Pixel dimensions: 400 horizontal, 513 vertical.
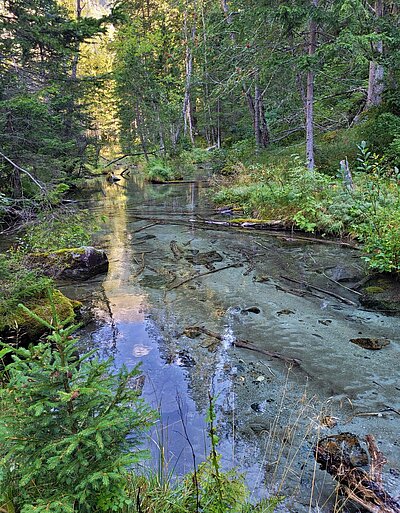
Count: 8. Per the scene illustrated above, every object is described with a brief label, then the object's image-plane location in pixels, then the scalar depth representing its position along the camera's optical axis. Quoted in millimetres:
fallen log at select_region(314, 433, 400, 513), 2545
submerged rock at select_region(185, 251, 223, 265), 8797
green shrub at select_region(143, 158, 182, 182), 24891
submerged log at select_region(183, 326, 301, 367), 4653
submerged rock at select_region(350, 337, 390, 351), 4834
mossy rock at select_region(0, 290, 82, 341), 4859
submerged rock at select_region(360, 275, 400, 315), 5917
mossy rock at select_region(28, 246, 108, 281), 7902
